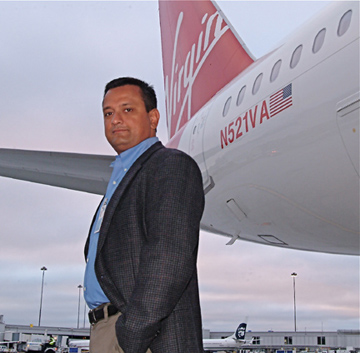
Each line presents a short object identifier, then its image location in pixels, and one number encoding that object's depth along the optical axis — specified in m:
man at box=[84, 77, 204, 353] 2.10
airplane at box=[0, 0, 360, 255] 5.16
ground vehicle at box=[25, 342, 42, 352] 47.75
